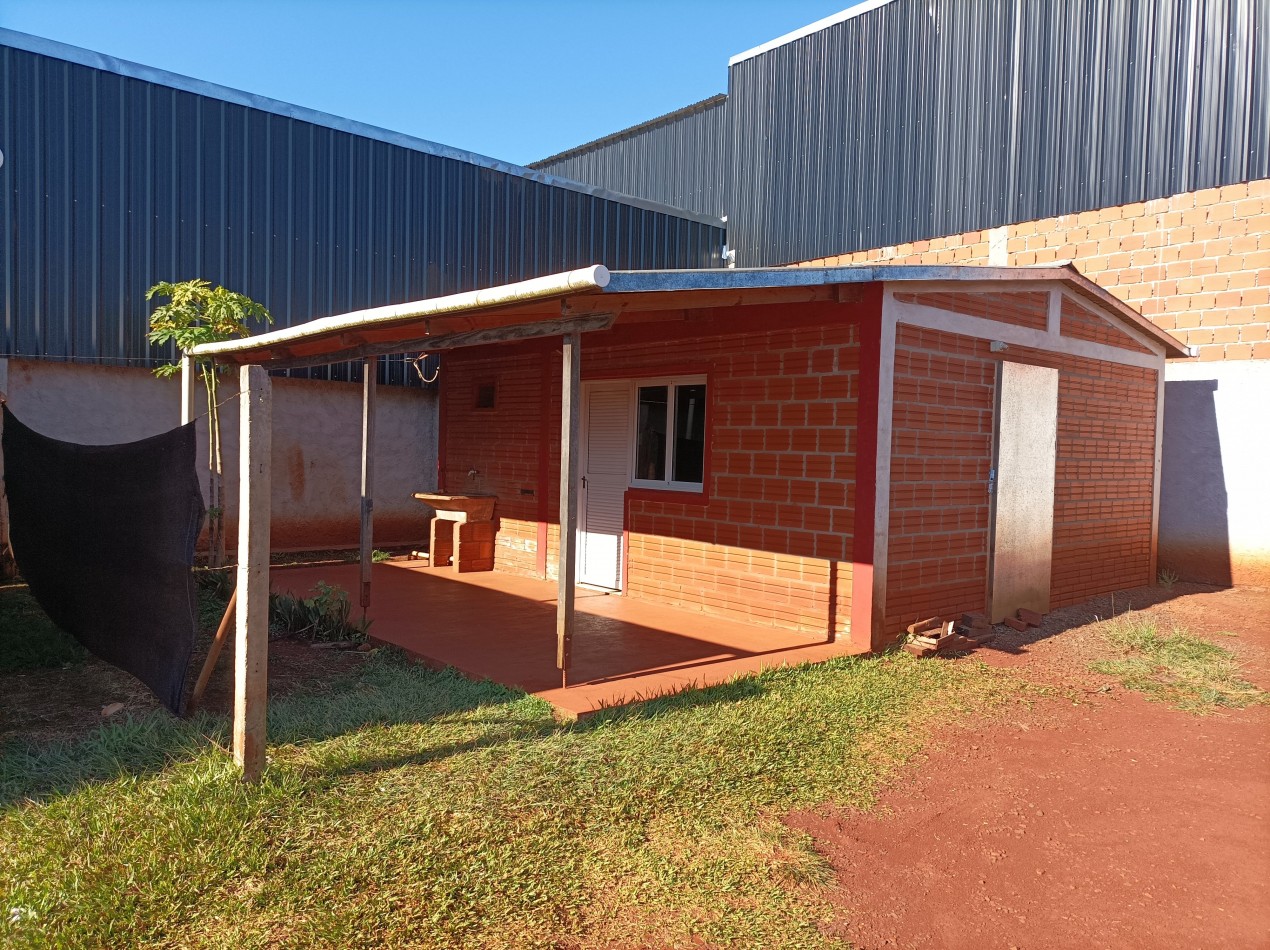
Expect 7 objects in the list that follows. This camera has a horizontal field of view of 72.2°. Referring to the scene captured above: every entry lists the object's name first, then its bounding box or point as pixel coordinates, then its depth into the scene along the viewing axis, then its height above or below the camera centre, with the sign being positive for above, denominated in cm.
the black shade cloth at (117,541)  465 -74
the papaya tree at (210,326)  878 +102
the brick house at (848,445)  658 +1
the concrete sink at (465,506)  995 -82
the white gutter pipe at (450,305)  429 +74
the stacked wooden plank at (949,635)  666 -149
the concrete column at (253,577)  390 -69
